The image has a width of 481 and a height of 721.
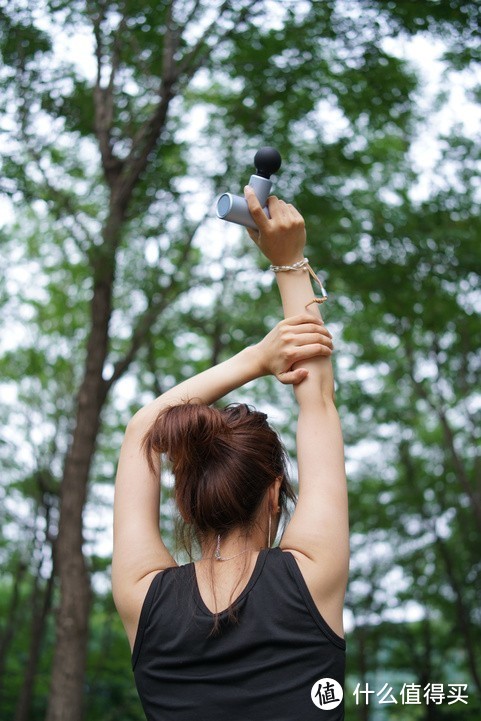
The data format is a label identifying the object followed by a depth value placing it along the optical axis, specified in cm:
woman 143
